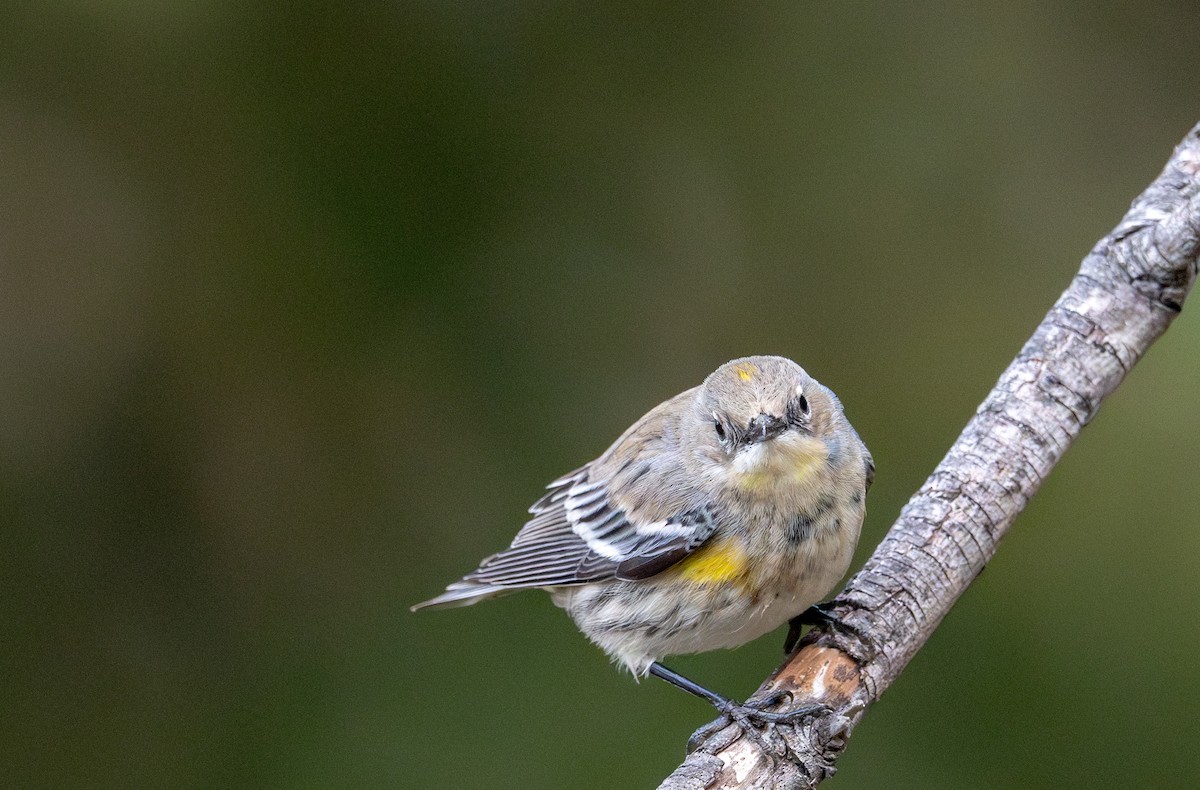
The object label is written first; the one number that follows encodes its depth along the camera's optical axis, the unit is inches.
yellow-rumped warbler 149.5
